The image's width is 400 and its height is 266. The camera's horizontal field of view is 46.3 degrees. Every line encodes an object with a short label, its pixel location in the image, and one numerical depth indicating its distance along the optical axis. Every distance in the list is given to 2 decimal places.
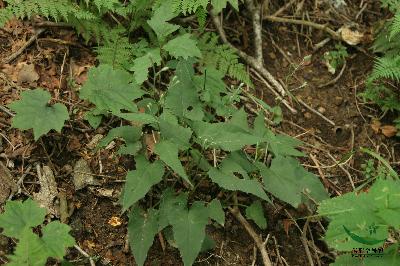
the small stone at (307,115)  3.98
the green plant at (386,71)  3.85
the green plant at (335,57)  4.33
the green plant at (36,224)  2.23
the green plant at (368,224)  2.19
